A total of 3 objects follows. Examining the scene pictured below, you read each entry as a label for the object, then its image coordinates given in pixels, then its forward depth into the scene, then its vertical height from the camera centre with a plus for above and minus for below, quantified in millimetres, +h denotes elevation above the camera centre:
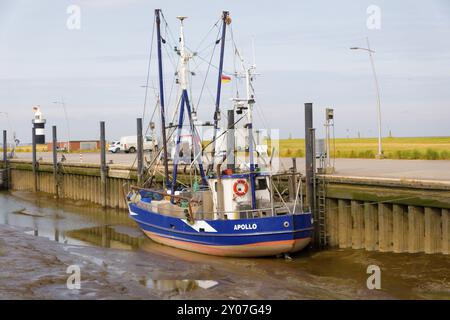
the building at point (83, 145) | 93062 +686
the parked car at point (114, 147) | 70062 +186
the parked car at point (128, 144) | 68250 +492
